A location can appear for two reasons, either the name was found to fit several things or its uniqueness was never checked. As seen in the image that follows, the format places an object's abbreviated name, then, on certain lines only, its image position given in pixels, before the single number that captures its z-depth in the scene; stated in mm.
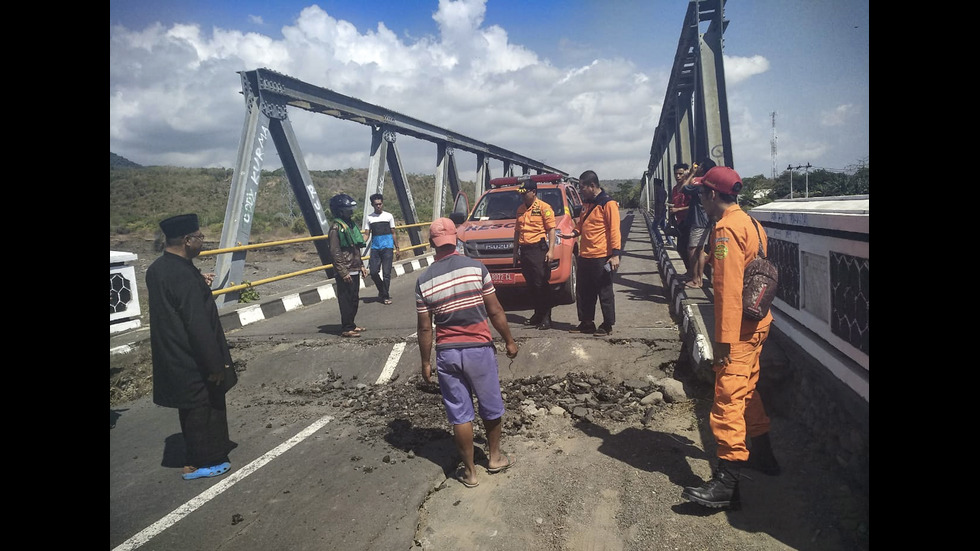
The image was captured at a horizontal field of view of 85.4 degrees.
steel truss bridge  9086
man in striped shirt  3318
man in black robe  3471
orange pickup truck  7719
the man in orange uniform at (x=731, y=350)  2846
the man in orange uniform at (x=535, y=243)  6395
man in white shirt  8797
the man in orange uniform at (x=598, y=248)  5758
